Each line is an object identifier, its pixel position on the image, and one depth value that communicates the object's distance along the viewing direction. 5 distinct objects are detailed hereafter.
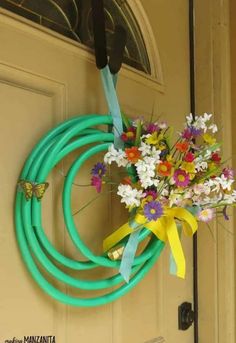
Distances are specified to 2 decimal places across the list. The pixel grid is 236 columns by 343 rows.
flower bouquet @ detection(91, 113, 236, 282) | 0.68
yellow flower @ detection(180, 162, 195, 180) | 0.71
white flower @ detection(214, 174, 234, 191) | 0.74
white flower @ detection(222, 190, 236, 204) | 0.76
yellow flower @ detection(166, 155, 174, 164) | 0.70
